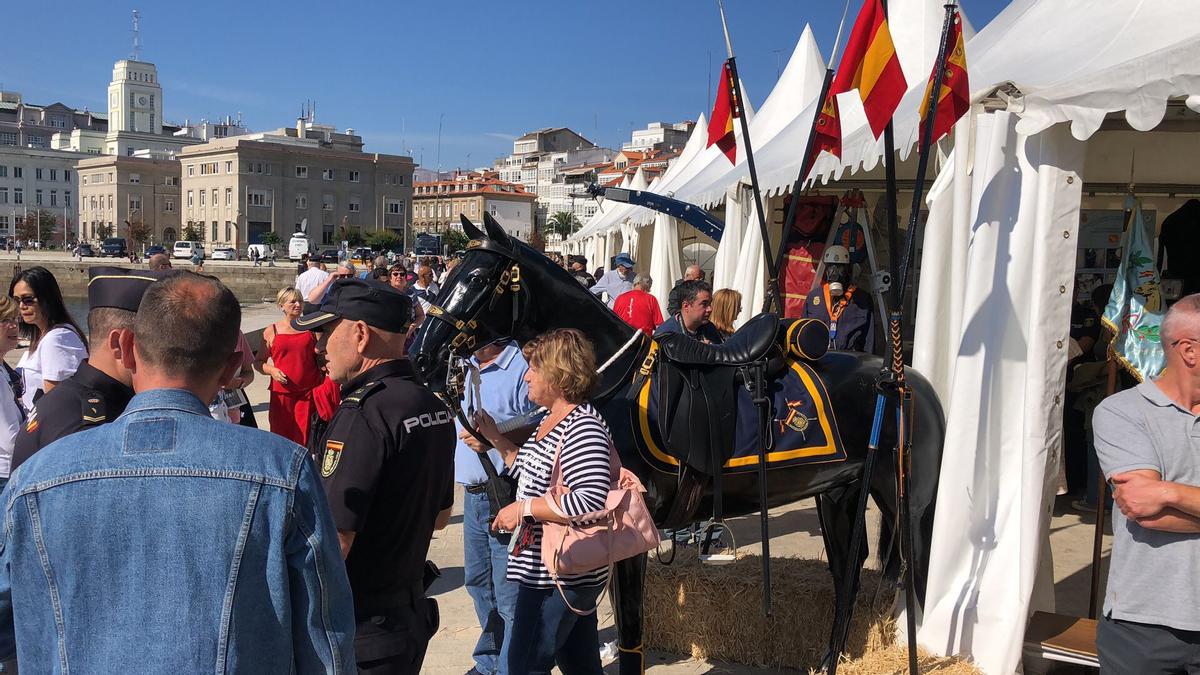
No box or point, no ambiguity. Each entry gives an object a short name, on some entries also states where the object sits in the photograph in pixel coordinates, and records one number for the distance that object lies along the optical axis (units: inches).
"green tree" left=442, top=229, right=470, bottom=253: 3025.1
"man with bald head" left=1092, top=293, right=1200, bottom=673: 109.8
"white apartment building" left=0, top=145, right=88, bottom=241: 4795.8
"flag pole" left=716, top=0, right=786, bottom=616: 161.9
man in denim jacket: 62.3
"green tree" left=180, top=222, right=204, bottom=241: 3826.3
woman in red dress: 233.9
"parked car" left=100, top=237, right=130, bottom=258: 2807.6
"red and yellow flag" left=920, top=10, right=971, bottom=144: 158.2
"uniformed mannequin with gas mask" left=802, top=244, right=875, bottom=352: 308.0
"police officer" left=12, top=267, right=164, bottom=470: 103.9
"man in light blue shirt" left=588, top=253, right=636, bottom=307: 540.7
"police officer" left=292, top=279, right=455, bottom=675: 101.6
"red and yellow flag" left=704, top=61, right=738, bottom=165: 228.4
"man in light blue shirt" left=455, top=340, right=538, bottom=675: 173.3
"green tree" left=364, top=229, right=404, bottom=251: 3708.2
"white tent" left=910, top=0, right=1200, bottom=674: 161.0
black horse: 155.8
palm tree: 3929.6
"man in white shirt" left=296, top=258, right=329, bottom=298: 445.7
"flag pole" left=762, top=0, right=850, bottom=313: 181.9
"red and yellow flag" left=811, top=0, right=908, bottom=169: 170.1
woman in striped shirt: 125.1
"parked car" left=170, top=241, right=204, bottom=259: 2615.7
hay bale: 185.3
